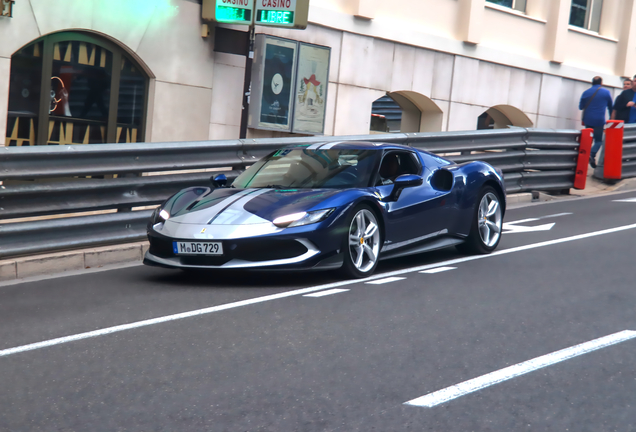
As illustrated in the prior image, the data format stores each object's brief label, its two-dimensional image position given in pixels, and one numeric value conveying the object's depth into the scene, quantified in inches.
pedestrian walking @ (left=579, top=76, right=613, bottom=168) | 756.6
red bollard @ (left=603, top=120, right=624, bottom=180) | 631.2
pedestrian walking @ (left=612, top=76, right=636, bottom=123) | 748.0
